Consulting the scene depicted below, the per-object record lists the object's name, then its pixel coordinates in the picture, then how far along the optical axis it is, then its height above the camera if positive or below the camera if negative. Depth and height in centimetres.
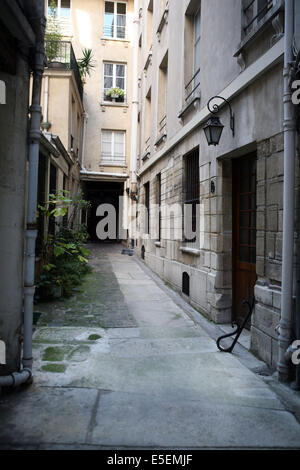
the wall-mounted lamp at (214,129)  517 +161
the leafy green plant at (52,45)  1088 +599
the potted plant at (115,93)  1750 +715
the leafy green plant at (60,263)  658 -57
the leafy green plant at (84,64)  1543 +760
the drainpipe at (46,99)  1060 +416
